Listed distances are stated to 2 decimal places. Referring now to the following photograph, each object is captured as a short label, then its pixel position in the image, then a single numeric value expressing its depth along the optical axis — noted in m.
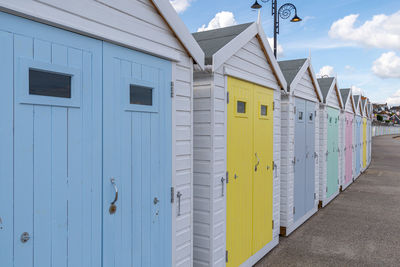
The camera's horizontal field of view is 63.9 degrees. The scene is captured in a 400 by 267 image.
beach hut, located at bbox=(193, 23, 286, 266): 3.78
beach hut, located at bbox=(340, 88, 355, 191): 10.98
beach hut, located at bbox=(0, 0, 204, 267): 1.88
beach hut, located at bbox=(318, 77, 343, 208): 8.41
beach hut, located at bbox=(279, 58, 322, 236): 6.10
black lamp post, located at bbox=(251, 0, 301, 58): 8.70
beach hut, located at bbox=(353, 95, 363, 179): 13.02
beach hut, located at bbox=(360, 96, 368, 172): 14.80
